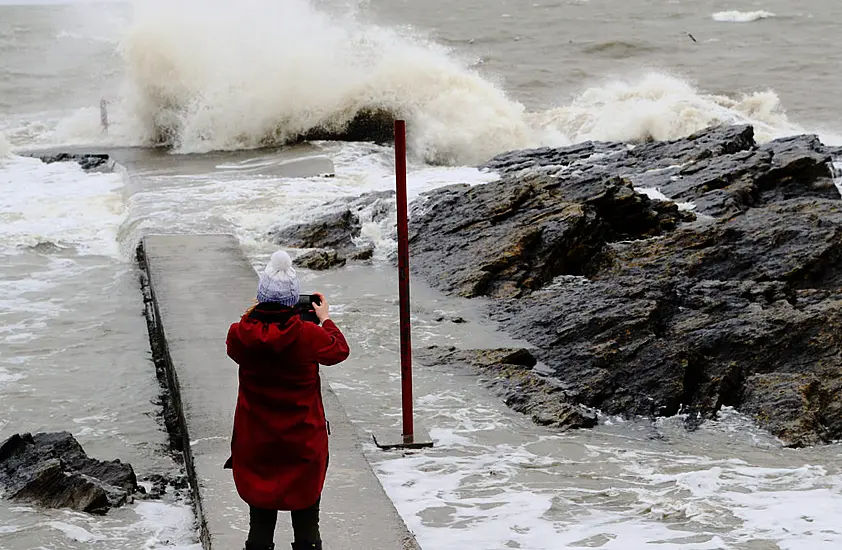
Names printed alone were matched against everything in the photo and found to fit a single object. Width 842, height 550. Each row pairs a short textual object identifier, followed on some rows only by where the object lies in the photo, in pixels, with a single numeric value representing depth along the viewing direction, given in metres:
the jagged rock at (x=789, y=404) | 12.73
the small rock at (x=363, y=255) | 22.31
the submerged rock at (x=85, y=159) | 34.97
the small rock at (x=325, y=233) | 23.42
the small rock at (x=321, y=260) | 21.64
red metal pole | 11.68
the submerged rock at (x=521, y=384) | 13.52
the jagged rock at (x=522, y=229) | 19.50
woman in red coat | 7.37
